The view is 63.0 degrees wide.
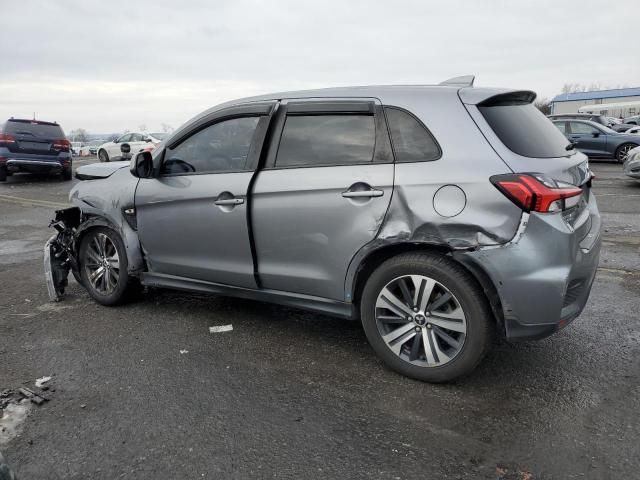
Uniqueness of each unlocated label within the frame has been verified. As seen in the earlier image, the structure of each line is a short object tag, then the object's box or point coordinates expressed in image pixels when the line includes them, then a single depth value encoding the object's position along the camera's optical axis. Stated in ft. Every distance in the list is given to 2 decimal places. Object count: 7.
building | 241.96
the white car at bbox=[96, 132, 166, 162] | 84.89
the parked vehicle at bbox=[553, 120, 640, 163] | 54.44
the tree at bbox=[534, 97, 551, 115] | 233.14
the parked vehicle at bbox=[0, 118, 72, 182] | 49.49
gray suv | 9.41
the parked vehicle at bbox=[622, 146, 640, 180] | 37.02
